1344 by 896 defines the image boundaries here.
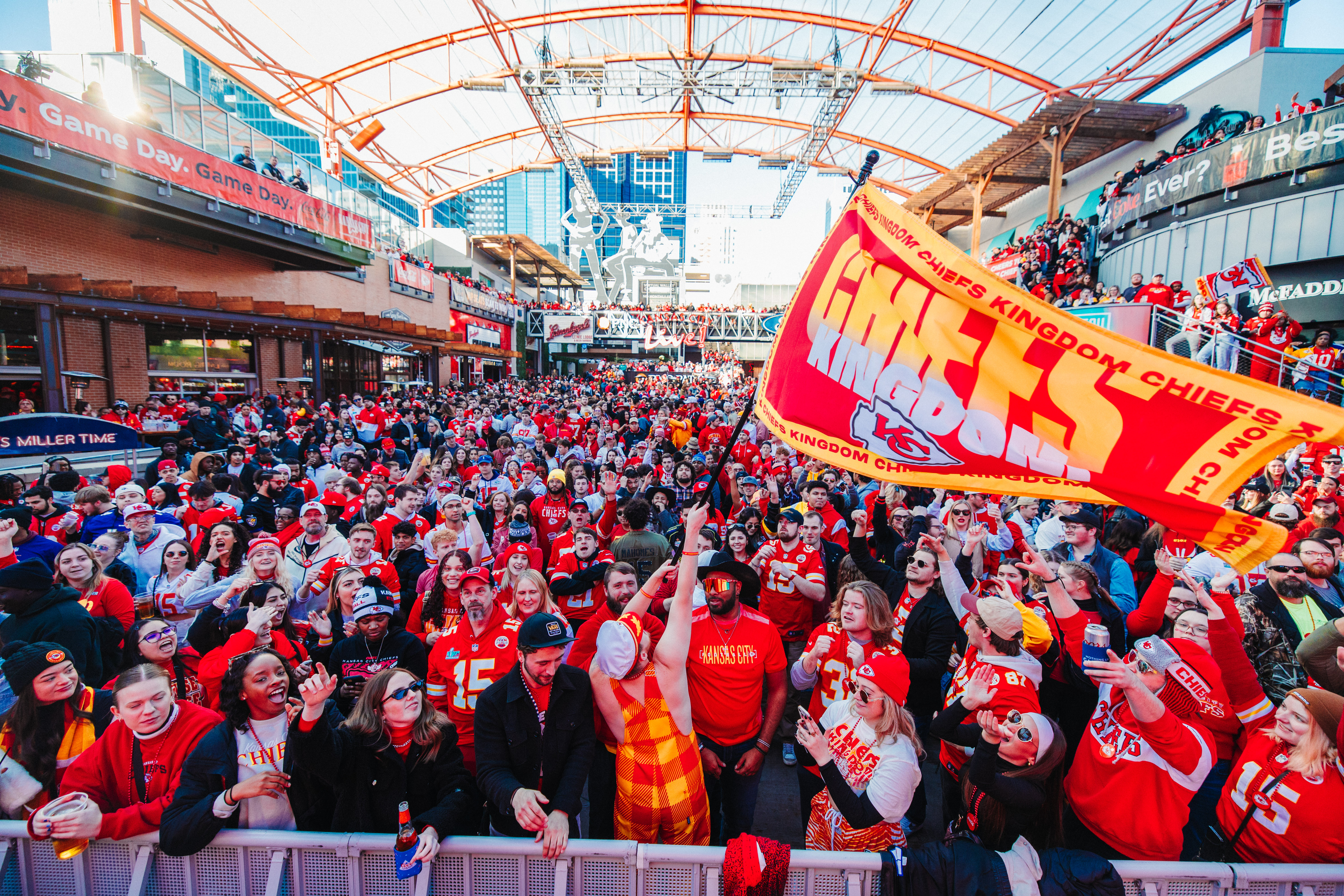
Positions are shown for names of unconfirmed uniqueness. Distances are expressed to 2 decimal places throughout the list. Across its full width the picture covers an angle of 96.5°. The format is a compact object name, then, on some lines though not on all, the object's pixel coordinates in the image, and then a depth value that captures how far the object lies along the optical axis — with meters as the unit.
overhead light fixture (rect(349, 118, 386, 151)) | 28.61
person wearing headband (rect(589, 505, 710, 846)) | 2.70
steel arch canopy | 23.58
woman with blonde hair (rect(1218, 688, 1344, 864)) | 2.35
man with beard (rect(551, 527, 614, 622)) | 4.70
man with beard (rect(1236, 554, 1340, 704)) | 3.41
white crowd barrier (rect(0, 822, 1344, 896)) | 2.42
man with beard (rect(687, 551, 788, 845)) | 3.27
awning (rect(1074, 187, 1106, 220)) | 21.44
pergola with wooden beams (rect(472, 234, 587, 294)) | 40.22
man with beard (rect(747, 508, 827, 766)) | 4.72
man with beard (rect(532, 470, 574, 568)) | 6.52
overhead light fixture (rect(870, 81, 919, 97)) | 25.47
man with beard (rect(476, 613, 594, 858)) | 2.65
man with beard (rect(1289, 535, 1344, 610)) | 3.71
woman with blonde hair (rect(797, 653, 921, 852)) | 2.45
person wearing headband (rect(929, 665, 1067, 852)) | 2.27
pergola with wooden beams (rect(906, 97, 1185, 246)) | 17.61
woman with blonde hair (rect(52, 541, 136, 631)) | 3.93
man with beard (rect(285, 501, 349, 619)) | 4.98
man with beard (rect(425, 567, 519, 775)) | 3.35
